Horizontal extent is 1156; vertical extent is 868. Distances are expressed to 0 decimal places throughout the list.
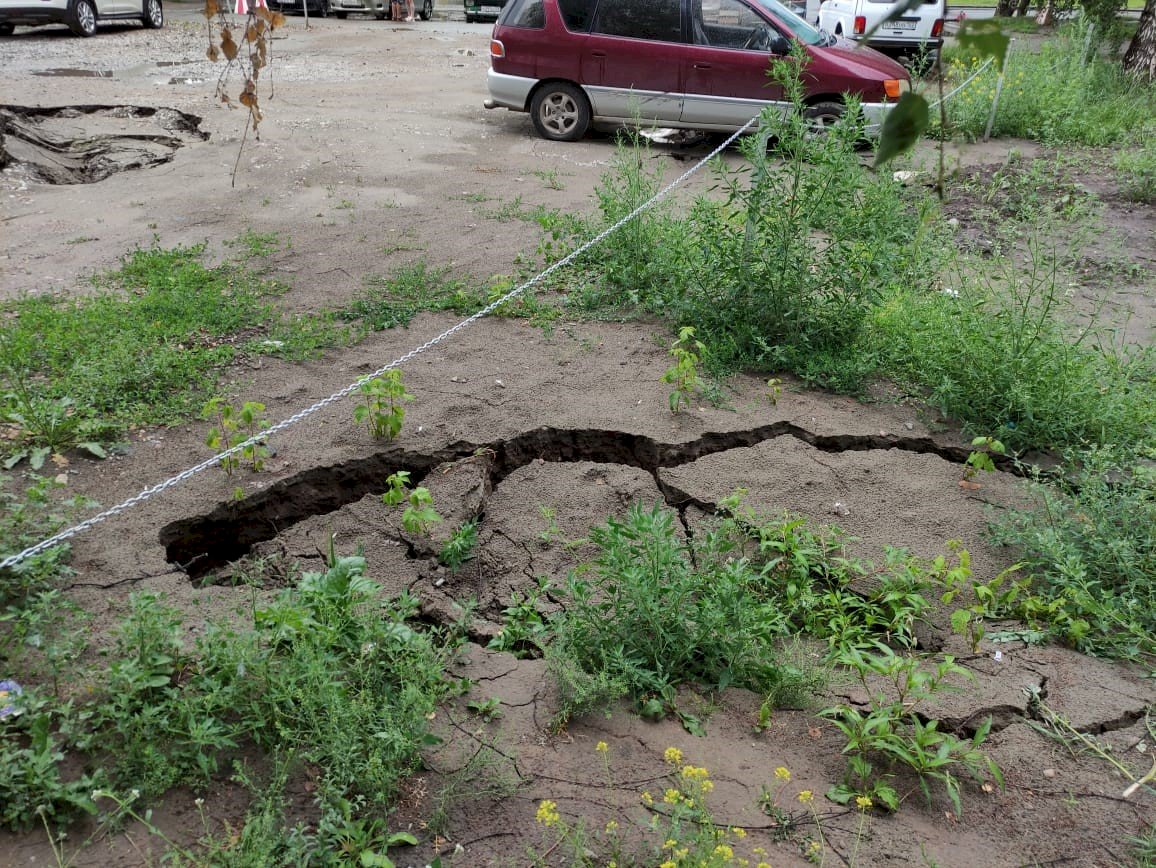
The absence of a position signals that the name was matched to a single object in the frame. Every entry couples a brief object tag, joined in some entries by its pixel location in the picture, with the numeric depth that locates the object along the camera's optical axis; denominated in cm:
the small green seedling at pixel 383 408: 460
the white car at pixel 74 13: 1608
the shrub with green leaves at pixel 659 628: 331
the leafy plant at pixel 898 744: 298
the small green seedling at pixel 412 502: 400
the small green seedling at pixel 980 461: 472
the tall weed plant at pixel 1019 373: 496
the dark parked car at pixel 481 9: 2398
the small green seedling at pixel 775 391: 529
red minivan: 1025
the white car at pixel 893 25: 1673
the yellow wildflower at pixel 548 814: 260
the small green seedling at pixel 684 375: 511
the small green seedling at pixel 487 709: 319
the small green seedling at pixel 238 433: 437
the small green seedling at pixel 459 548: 405
